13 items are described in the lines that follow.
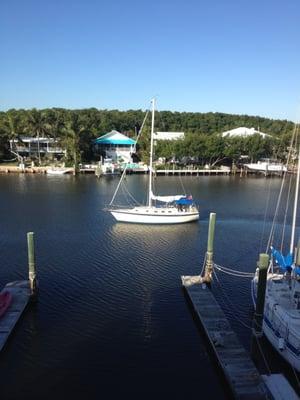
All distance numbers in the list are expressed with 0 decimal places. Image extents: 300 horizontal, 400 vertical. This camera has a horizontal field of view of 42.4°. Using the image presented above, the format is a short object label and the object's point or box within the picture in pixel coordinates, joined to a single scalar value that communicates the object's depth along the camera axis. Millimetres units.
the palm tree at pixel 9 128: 109188
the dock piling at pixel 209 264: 29583
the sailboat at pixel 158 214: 48844
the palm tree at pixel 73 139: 107062
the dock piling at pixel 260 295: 19672
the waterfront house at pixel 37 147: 117812
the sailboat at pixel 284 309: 19375
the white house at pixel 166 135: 131450
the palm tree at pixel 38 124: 113625
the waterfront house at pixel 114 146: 124581
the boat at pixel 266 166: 117256
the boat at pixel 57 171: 103875
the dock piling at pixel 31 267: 25984
